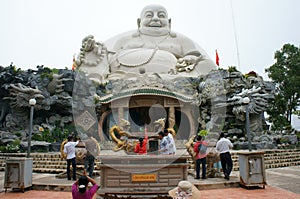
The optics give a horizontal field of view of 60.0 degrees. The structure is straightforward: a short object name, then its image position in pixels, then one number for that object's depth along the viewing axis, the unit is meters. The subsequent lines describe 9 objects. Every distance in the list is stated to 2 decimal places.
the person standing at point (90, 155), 5.56
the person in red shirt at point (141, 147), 5.20
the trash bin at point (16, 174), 4.81
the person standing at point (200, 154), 5.44
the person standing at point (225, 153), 5.41
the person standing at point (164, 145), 4.78
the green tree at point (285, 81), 19.11
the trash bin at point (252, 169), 4.85
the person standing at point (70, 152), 5.44
